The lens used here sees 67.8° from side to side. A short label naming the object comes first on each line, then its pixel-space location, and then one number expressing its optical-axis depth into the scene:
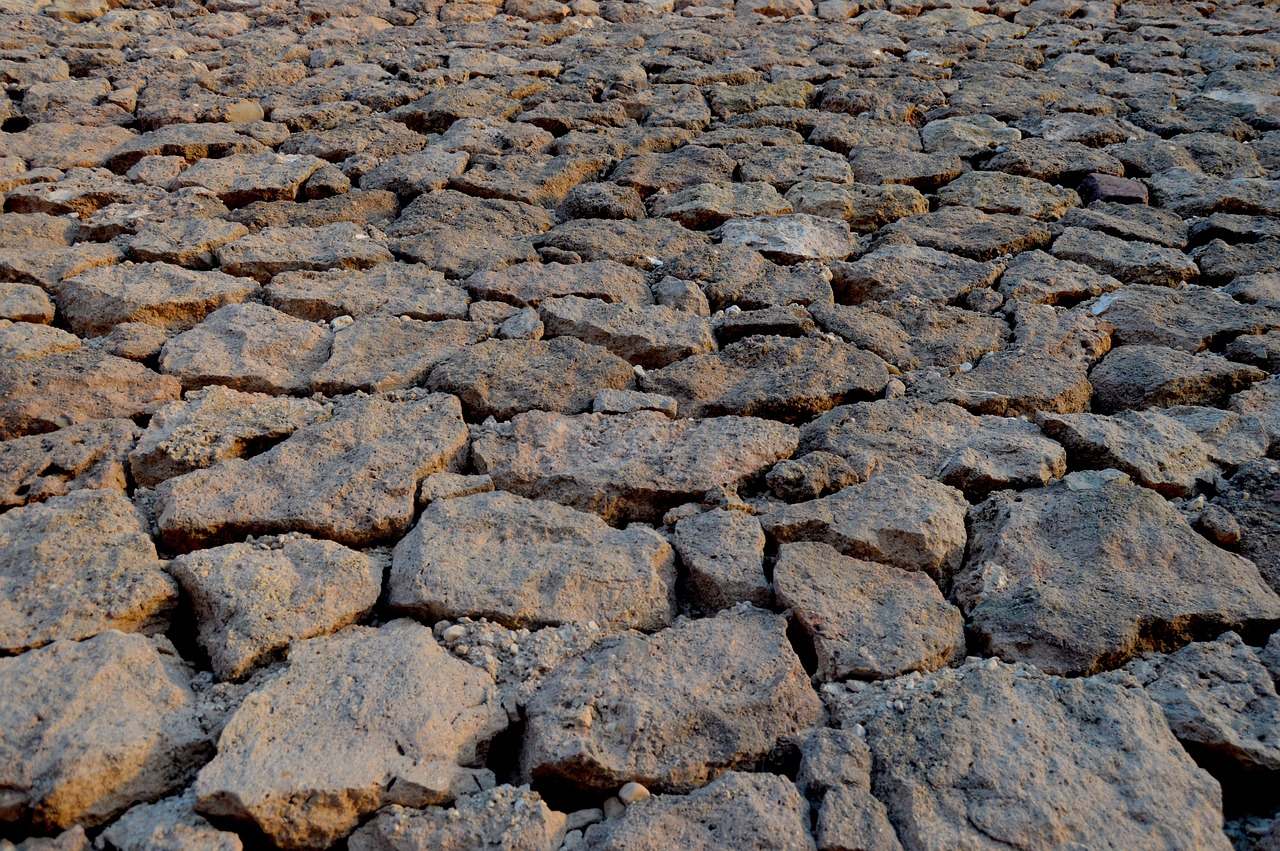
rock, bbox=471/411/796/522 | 1.83
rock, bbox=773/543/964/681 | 1.51
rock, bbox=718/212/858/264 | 2.68
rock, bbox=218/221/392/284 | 2.48
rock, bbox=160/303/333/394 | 2.08
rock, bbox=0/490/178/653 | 1.48
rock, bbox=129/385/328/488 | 1.83
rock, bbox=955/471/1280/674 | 1.54
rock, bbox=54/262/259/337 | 2.25
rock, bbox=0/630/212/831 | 1.24
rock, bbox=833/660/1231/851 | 1.25
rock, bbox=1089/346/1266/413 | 2.12
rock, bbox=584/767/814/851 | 1.24
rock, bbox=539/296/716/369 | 2.25
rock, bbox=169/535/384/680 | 1.50
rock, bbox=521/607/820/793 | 1.34
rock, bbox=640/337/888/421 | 2.08
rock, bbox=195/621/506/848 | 1.25
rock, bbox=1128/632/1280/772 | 1.35
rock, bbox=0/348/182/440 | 1.92
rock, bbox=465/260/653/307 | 2.44
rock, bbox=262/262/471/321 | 2.34
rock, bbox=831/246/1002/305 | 2.53
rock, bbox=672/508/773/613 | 1.63
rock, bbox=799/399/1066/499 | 1.87
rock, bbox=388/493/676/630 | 1.59
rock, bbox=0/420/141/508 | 1.75
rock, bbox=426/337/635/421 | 2.05
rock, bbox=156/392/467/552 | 1.71
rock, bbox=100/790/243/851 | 1.22
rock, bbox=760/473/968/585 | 1.70
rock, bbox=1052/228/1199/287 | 2.62
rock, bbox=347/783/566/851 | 1.25
